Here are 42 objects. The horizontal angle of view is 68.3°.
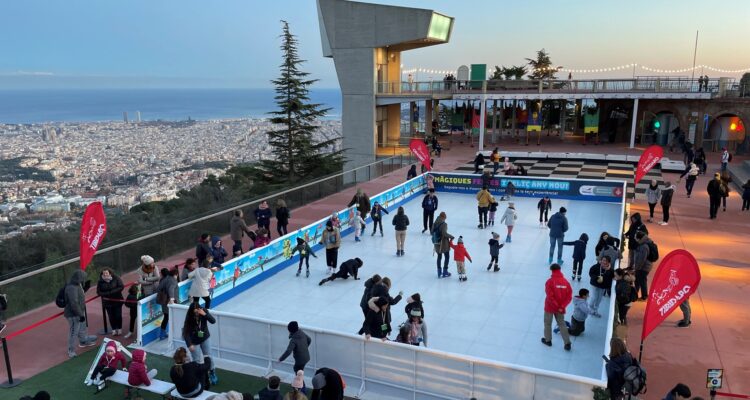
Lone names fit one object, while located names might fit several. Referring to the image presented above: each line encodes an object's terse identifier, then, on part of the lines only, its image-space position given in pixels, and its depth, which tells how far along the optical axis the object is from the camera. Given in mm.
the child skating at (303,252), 14695
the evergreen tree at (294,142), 45125
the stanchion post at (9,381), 8938
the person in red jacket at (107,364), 8617
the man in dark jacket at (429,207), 18453
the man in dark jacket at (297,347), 8523
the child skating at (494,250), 14380
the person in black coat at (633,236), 13711
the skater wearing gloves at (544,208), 19469
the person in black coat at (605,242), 12711
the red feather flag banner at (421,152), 25766
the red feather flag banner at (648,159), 19156
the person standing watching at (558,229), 14539
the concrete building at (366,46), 40000
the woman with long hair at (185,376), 7891
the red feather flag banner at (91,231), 10727
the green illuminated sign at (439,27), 39938
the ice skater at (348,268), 14250
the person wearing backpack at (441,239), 14008
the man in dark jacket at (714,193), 19750
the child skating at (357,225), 18062
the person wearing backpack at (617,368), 7203
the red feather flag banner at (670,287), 8219
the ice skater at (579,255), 13375
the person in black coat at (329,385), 7679
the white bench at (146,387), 8156
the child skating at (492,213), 19266
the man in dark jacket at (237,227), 15047
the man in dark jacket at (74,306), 9750
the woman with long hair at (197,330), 8961
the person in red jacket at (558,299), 9812
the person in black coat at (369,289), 10027
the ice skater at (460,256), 13709
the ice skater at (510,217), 17047
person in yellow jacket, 18969
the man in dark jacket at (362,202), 18656
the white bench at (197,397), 7988
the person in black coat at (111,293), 10516
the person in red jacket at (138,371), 8328
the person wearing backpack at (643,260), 12070
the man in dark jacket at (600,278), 10914
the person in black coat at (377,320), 9078
